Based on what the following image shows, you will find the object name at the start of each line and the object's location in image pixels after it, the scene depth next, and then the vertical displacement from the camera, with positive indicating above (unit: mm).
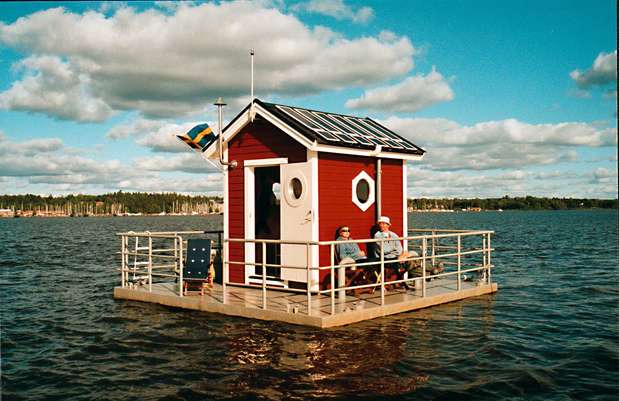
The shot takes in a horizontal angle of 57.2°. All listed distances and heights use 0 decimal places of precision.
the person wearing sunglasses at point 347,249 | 11496 -872
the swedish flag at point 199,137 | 13656 +1713
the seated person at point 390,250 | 11922 -931
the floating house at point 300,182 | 11906 +553
